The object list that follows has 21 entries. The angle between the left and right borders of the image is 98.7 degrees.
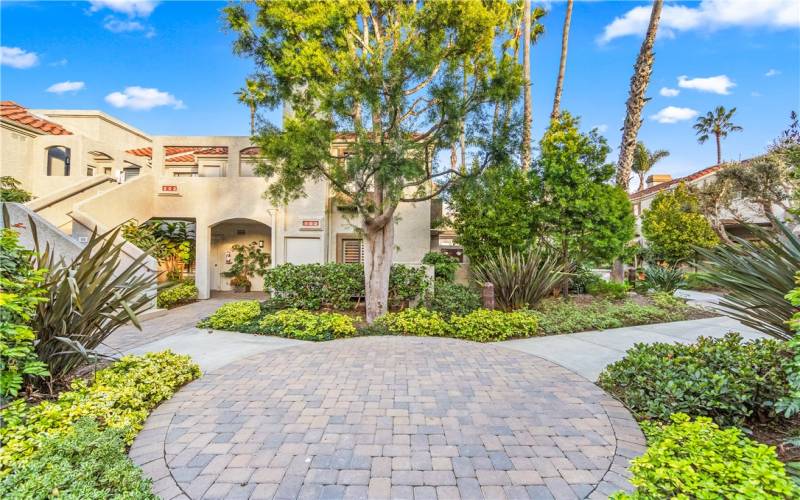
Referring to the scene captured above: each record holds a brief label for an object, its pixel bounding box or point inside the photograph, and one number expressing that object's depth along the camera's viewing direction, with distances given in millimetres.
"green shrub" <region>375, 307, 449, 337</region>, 6949
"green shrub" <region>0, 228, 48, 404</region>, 2633
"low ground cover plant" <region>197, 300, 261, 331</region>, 7242
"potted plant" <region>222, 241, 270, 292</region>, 13414
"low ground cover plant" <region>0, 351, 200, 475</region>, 2555
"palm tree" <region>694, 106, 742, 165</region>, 30203
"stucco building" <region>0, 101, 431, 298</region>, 11148
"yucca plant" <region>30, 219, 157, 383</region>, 3484
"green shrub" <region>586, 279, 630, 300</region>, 10070
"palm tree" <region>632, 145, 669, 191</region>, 29466
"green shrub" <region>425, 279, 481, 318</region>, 7805
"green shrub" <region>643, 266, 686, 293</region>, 10672
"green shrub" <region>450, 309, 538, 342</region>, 6613
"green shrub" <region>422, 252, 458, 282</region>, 10031
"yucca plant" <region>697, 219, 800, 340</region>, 3111
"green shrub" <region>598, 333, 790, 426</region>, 3173
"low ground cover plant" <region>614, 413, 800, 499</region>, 1688
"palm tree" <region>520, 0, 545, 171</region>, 13930
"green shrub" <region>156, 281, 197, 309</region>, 9930
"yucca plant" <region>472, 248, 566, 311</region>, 8039
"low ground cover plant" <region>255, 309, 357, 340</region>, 6656
